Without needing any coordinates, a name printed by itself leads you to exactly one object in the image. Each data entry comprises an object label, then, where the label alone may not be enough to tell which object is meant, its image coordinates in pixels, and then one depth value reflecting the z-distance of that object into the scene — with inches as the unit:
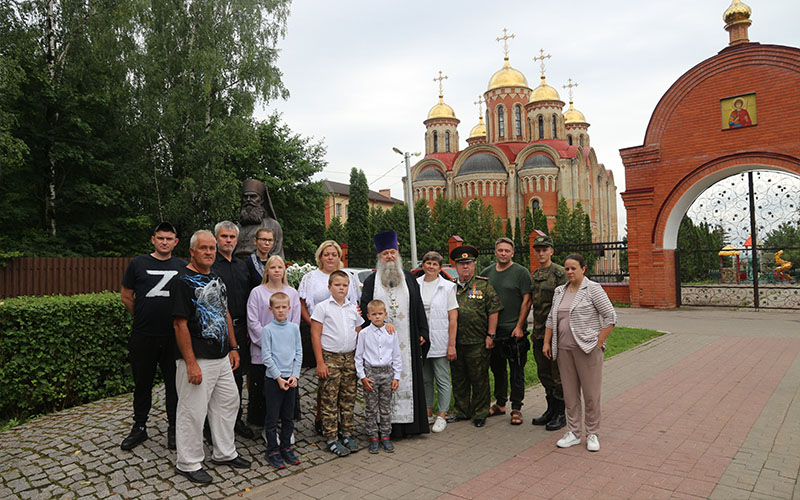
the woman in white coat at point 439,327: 203.5
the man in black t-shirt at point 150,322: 172.6
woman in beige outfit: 175.6
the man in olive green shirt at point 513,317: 210.4
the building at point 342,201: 2399.4
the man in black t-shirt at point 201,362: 150.3
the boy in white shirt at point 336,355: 177.6
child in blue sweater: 165.8
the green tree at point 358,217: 1632.6
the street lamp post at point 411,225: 842.6
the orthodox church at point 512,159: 1893.5
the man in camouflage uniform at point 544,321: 201.3
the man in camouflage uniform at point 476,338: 206.5
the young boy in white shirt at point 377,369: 181.8
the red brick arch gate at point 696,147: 558.9
